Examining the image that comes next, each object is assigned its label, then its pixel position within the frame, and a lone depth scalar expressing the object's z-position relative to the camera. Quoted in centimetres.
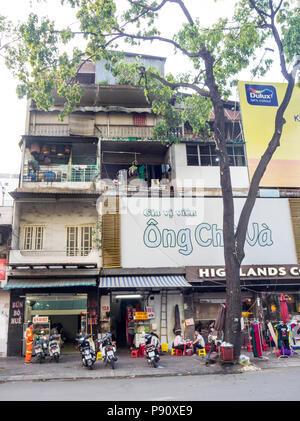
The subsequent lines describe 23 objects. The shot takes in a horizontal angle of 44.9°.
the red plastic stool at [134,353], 1510
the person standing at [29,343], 1398
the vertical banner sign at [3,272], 1652
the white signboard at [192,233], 1741
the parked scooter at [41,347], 1381
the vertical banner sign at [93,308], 1669
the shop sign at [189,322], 1678
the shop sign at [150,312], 1677
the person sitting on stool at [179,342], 1568
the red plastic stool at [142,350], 1540
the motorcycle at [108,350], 1235
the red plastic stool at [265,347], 1603
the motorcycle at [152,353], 1232
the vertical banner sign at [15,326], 1616
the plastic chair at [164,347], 1641
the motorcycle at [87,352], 1217
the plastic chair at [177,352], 1568
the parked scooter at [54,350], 1380
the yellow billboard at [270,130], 1966
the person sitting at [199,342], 1496
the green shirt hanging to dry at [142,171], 2128
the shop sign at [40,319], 1609
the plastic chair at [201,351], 1512
